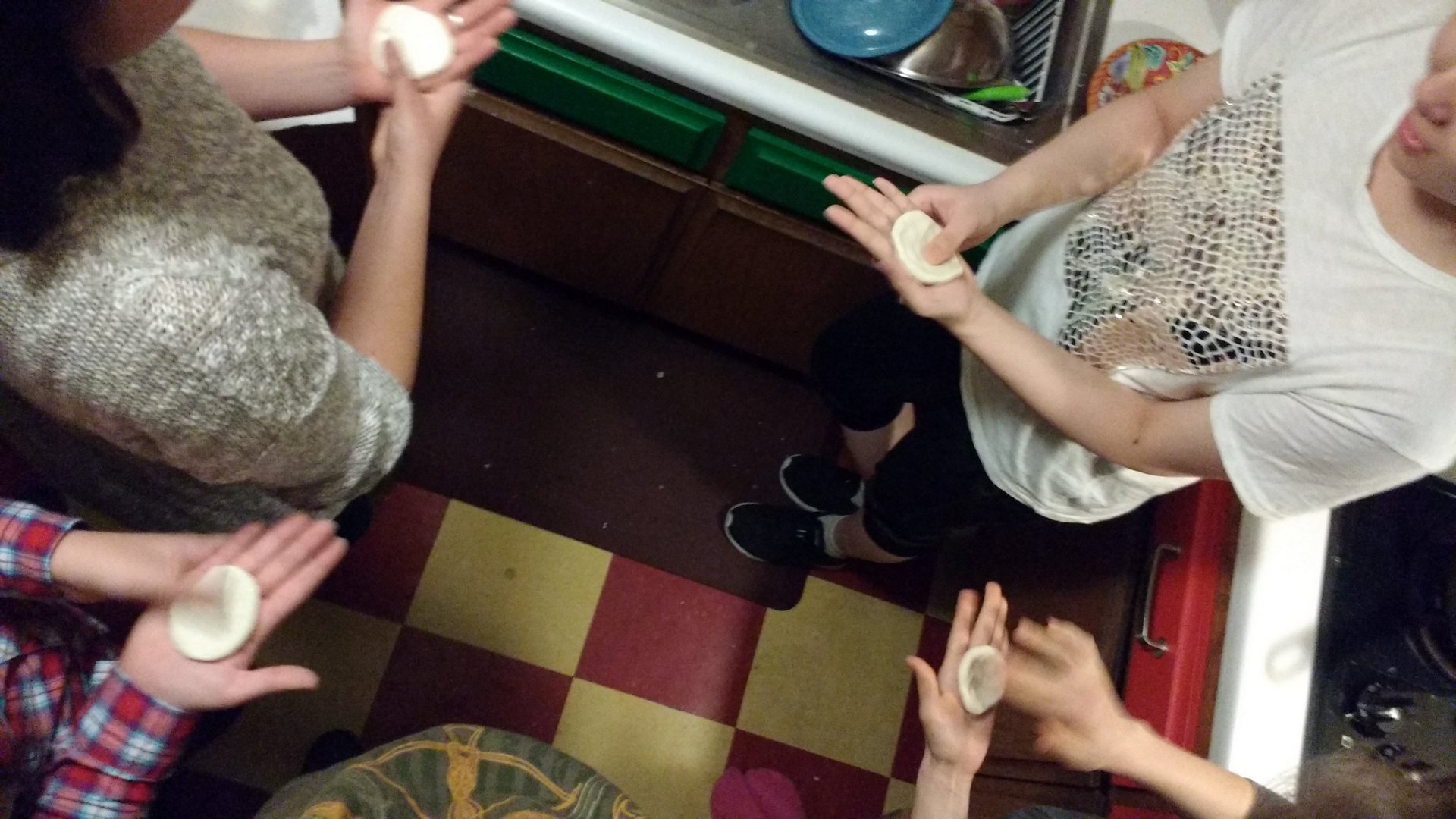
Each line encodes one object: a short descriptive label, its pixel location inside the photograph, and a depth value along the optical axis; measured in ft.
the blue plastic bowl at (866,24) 2.93
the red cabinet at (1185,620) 2.61
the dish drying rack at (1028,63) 2.98
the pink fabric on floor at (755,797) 3.96
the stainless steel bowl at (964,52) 2.98
